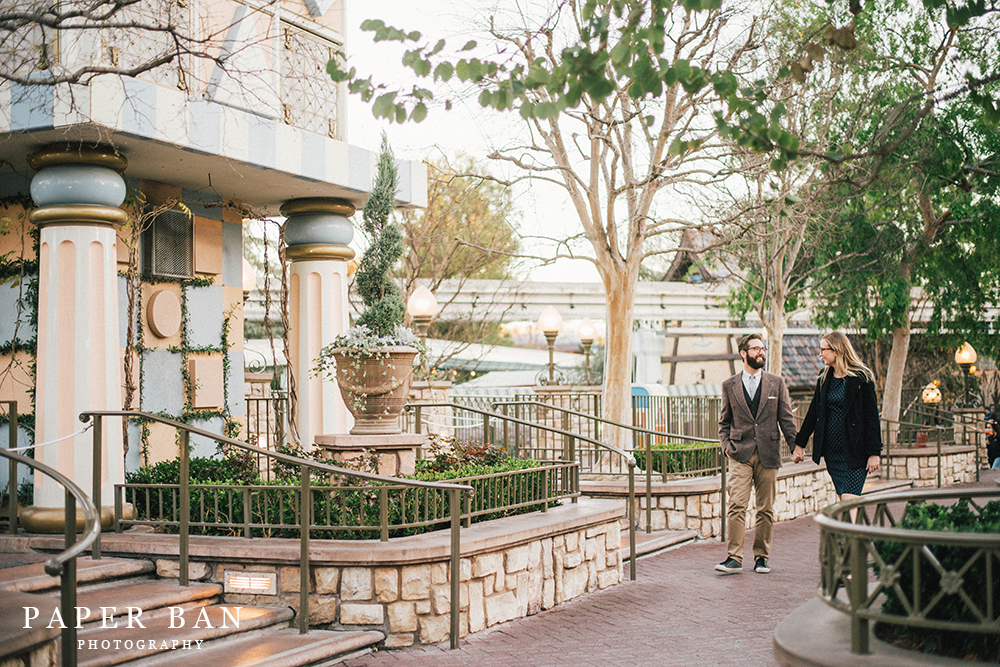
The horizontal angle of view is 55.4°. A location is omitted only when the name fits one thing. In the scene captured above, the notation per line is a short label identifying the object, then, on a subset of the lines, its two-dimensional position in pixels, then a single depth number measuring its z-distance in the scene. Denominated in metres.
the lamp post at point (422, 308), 14.18
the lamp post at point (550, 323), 16.94
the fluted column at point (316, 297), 10.03
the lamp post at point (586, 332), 18.14
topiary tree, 8.16
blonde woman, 6.93
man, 7.98
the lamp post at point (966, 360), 22.84
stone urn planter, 7.91
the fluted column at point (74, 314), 7.31
